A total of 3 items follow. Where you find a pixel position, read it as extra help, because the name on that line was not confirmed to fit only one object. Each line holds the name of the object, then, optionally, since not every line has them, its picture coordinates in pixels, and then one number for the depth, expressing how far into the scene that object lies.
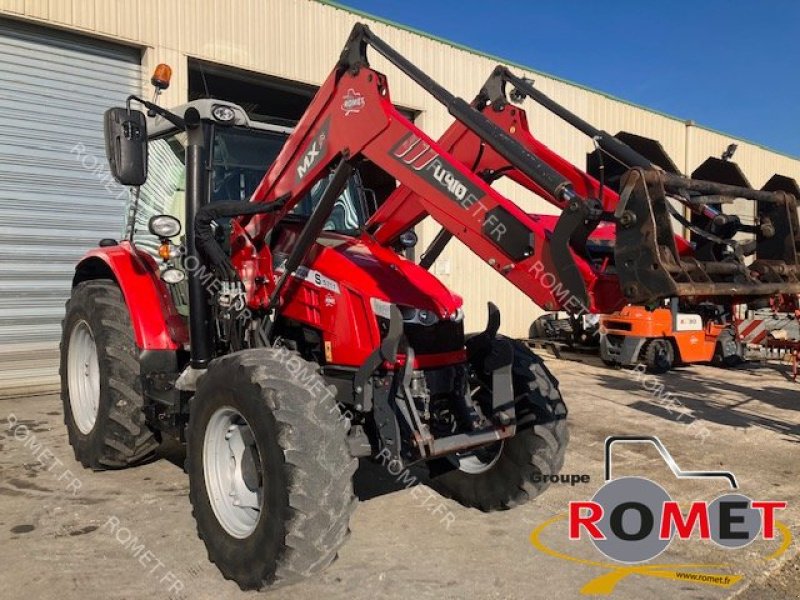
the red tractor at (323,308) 2.72
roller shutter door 7.54
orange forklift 9.85
